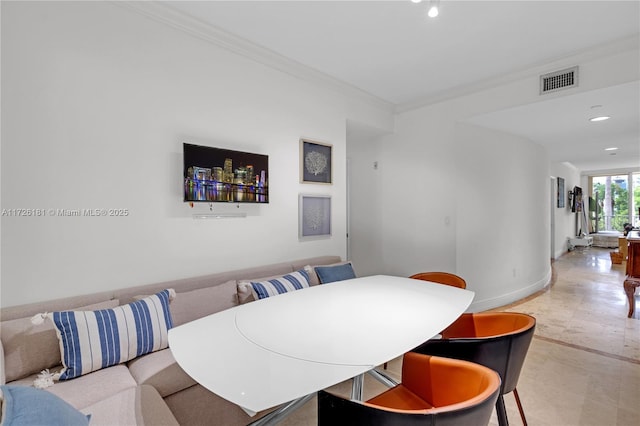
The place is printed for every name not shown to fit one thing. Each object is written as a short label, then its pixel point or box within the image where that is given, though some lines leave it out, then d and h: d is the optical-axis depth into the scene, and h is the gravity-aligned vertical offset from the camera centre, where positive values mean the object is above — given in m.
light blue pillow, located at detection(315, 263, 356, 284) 2.78 -0.57
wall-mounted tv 2.35 +0.30
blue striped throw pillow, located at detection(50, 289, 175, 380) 1.57 -0.66
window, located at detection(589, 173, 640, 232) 8.92 +0.27
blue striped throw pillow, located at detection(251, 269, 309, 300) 2.28 -0.57
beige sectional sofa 1.33 -0.83
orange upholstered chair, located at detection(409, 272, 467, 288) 2.60 -0.59
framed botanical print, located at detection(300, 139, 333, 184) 3.20 +0.53
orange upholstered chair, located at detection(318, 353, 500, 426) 0.94 -0.66
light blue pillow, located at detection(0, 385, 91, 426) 0.91 -0.61
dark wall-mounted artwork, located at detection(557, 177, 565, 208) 7.49 +0.42
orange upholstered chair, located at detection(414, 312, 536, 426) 1.45 -0.67
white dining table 1.07 -0.57
